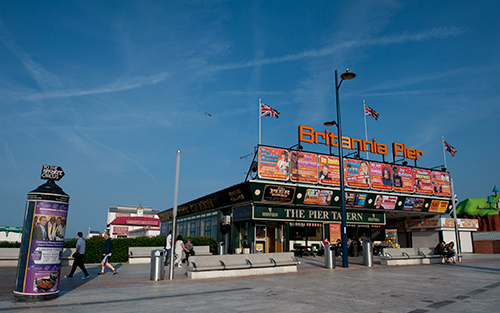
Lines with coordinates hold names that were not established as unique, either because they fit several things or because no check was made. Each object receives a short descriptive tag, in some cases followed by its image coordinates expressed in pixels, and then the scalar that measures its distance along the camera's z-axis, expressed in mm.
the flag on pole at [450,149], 34969
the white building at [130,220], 87688
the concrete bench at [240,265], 13461
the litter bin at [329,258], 16984
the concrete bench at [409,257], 18641
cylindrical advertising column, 8695
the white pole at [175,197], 13378
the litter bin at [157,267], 12805
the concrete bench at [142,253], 21609
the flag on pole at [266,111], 27578
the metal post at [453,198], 25002
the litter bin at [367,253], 18109
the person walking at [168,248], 17750
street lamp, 17062
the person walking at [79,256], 13547
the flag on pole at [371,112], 31703
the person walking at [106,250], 15073
